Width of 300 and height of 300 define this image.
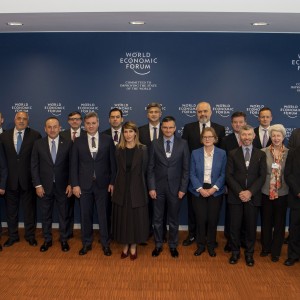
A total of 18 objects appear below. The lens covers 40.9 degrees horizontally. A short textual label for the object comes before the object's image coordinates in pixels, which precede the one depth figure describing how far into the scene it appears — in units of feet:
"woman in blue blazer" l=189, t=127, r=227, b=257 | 15.90
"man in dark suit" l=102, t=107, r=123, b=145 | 17.46
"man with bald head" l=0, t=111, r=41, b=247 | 17.02
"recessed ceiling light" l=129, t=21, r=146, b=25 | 17.51
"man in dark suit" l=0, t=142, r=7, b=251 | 16.83
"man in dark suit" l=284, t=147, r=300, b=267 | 14.96
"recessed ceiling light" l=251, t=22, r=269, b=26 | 17.24
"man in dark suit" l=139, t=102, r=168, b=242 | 17.08
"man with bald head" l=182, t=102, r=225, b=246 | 17.28
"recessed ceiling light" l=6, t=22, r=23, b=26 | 17.67
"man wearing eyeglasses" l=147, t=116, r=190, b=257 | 16.05
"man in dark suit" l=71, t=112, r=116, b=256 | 16.10
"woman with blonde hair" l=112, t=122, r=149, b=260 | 15.61
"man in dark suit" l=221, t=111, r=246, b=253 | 16.96
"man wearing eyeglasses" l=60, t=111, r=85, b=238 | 17.84
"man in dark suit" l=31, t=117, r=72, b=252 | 16.47
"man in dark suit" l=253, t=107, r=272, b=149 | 17.17
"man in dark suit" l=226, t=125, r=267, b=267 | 15.24
